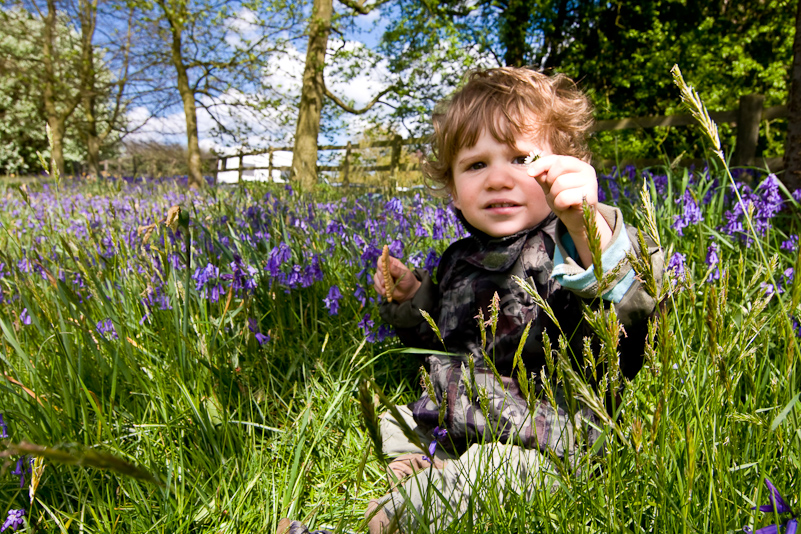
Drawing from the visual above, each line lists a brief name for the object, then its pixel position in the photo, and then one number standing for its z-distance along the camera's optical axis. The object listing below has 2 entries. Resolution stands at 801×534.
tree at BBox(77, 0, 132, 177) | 15.87
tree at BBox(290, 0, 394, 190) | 11.15
